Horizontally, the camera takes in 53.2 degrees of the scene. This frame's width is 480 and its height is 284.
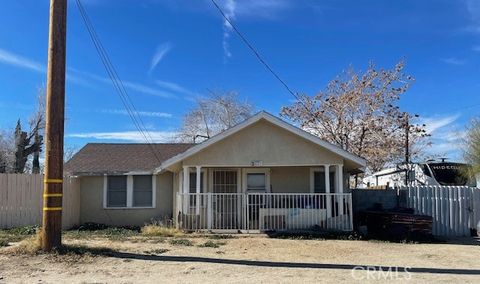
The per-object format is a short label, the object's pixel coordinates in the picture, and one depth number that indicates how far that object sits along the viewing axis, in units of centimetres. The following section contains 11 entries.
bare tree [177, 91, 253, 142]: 3950
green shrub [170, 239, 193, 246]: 1251
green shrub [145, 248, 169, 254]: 1094
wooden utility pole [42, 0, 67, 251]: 1009
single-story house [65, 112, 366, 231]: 1560
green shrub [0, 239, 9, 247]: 1172
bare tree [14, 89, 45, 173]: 3259
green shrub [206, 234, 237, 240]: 1405
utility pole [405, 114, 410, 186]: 2713
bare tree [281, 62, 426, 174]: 2819
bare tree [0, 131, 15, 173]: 3488
